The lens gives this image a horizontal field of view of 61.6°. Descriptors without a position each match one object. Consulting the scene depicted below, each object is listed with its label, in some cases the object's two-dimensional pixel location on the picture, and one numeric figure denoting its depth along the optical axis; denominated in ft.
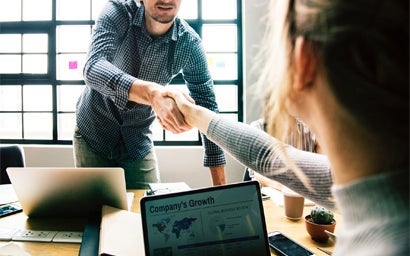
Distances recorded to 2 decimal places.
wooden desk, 3.21
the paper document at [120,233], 2.78
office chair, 6.78
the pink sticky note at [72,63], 13.48
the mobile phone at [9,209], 4.25
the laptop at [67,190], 3.67
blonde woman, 1.22
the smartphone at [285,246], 3.05
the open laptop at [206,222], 2.64
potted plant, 3.35
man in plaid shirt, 5.63
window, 13.11
